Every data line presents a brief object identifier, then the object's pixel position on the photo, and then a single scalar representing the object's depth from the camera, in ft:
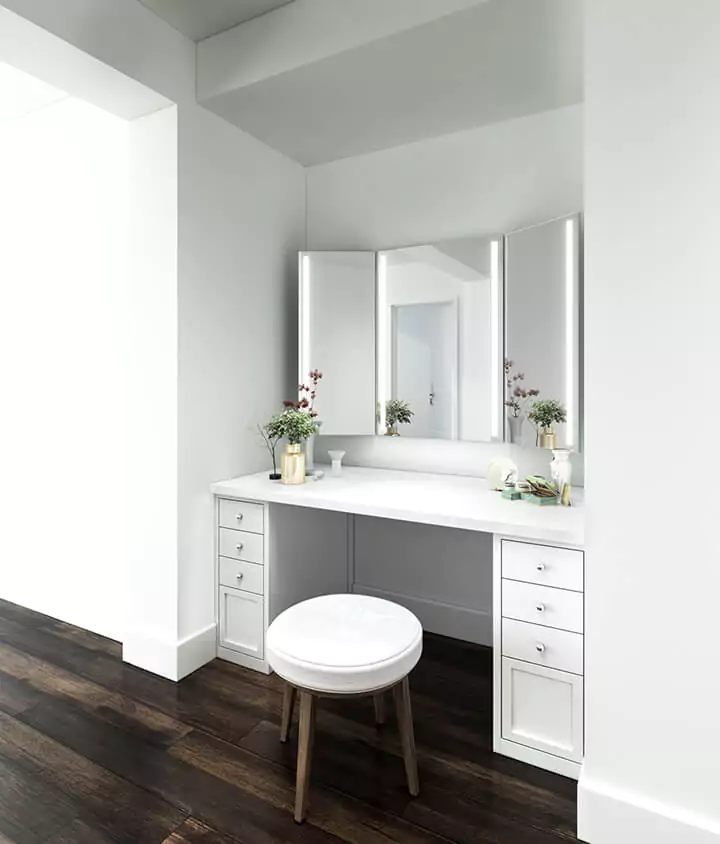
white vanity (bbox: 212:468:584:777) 5.50
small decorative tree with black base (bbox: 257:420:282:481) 8.67
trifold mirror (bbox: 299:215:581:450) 7.32
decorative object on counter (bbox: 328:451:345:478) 8.50
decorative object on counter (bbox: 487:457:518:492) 7.30
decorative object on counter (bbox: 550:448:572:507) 6.48
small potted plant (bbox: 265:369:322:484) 7.88
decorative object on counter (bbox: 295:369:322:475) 8.63
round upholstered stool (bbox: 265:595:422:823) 4.81
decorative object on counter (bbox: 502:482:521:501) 6.84
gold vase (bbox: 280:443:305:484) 7.86
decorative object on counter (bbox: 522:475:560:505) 6.46
